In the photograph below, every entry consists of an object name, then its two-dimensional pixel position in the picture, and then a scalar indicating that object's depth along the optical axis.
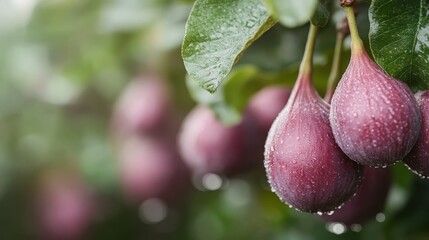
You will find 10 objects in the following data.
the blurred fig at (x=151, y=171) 1.20
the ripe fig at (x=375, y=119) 0.74
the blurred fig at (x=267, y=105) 0.90
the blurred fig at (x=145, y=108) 1.23
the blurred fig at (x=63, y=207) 1.39
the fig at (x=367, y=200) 0.85
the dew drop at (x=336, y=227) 0.88
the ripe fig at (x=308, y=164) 0.76
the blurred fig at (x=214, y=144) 0.93
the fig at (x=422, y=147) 0.75
